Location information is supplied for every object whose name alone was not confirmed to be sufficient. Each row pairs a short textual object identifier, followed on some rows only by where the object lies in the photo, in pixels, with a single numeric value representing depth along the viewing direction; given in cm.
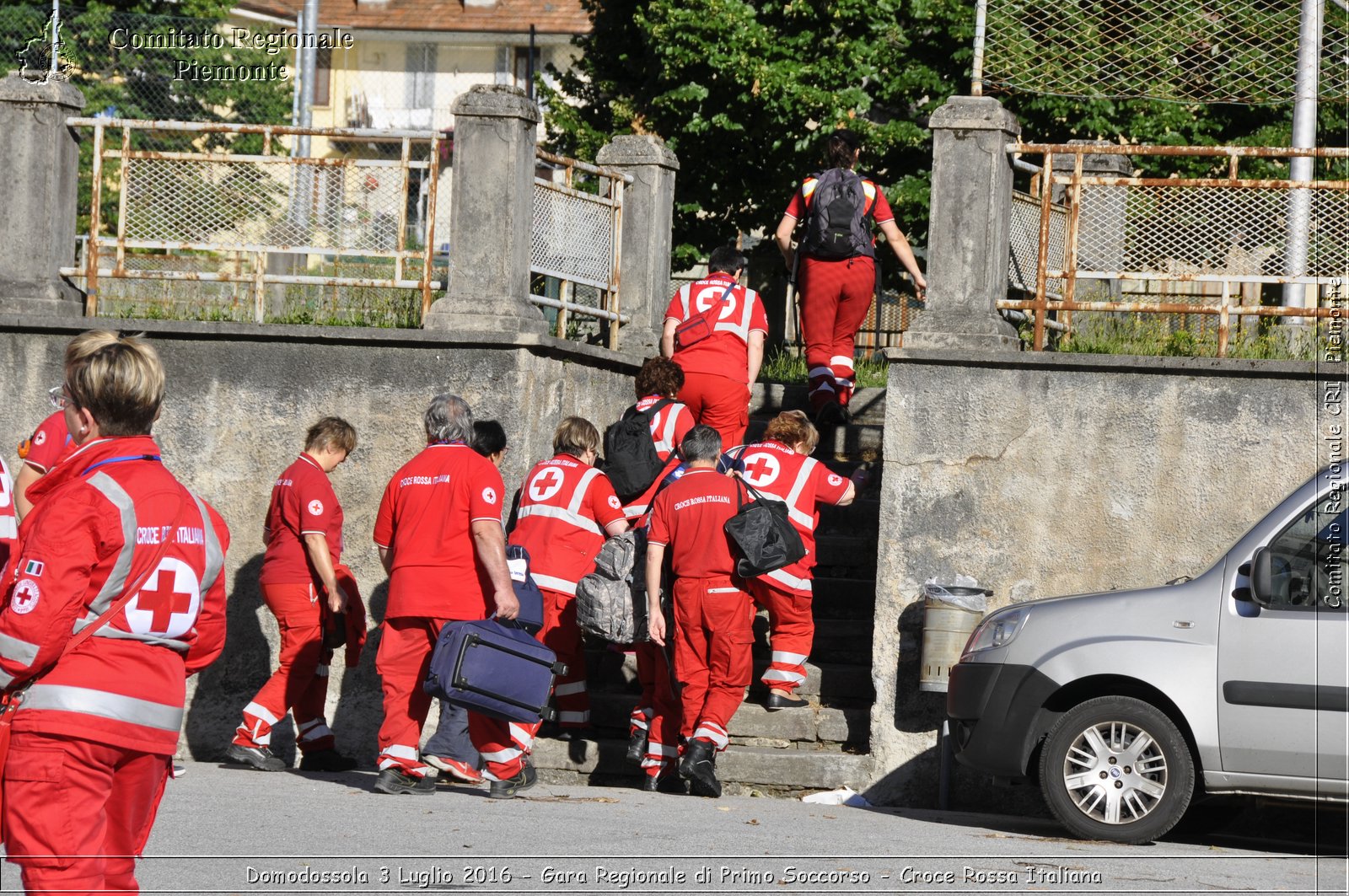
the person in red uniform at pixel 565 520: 1886
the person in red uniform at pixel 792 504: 1884
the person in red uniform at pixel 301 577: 1850
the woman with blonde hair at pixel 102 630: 863
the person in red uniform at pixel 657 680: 1834
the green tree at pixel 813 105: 4084
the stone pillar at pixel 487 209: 2050
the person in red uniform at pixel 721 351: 2183
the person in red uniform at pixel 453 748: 1747
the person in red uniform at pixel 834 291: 2266
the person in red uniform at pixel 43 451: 1784
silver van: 1520
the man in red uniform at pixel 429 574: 1689
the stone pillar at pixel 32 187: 2180
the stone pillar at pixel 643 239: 2442
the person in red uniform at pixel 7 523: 1099
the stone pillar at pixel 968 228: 1981
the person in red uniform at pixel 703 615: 1777
